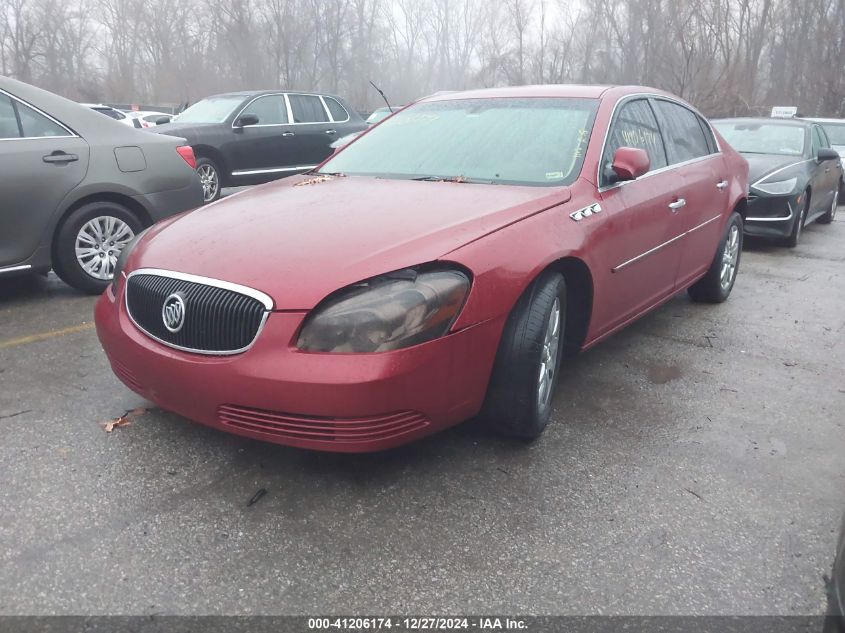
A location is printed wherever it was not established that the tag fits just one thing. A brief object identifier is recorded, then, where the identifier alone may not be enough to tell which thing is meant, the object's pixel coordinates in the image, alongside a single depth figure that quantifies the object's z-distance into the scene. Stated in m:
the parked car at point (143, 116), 19.89
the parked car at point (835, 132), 13.01
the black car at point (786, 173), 7.50
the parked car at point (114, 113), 22.09
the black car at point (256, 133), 9.89
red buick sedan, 2.41
